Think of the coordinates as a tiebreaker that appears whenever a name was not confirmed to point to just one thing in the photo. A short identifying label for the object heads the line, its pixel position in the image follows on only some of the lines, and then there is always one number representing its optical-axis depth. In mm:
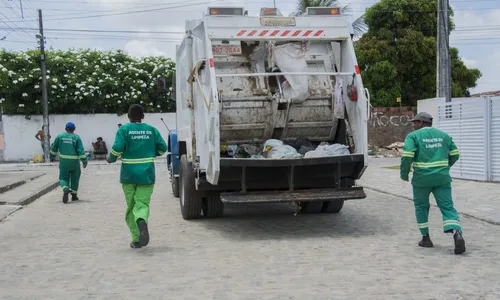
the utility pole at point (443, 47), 16328
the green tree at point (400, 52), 30500
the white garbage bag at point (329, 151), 8562
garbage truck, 8297
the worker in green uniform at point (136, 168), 7605
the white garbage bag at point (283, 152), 8523
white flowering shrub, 31625
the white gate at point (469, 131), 14562
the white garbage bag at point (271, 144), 8820
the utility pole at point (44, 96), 29172
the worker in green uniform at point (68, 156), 12922
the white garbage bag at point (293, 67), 8773
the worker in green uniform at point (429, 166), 7043
